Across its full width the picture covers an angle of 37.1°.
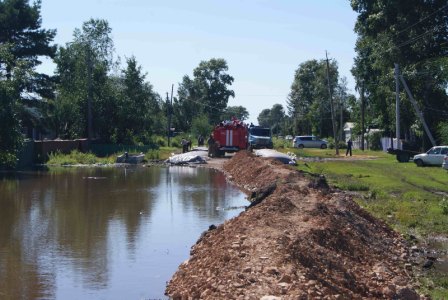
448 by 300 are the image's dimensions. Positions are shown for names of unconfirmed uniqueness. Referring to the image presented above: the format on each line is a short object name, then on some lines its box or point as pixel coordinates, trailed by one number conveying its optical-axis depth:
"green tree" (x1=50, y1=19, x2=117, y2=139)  62.75
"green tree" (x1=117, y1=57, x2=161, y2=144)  66.75
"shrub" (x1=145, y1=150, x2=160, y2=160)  55.22
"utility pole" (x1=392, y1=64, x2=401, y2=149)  50.75
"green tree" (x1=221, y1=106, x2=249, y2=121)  132.12
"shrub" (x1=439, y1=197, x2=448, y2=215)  19.41
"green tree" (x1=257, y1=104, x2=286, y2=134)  168.88
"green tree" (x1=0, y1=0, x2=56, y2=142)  57.38
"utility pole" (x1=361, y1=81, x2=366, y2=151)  74.57
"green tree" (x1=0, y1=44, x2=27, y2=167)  37.97
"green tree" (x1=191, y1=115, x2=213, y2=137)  93.94
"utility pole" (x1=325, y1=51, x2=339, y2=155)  61.46
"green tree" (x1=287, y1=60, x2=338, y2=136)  107.00
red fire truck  54.56
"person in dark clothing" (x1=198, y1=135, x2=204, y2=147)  81.55
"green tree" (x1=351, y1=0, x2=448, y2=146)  50.38
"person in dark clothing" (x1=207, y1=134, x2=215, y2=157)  55.53
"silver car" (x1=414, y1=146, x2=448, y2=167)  41.91
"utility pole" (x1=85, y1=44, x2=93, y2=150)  61.88
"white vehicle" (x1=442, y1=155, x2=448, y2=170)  37.72
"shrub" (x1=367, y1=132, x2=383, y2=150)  77.12
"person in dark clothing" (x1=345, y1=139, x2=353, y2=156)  59.47
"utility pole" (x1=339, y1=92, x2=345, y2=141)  93.09
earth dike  9.72
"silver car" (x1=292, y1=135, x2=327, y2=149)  82.25
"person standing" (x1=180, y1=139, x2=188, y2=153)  61.52
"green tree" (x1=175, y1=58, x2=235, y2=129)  129.25
